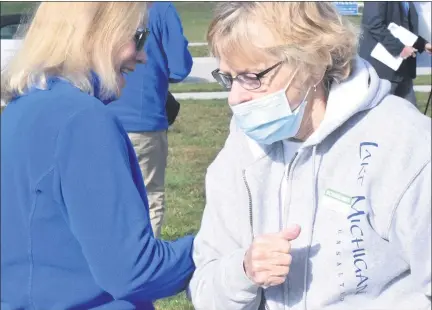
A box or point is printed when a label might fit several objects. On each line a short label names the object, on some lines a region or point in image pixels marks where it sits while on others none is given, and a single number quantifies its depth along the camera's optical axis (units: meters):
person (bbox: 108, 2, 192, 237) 5.03
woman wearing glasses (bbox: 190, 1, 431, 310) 2.04
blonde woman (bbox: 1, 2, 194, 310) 1.89
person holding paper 7.26
